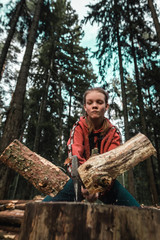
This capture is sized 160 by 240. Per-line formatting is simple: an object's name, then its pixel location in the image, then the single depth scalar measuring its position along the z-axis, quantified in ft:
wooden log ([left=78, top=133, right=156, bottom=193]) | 5.07
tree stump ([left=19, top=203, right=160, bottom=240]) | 3.36
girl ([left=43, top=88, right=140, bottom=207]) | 6.65
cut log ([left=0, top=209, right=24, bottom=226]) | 10.48
